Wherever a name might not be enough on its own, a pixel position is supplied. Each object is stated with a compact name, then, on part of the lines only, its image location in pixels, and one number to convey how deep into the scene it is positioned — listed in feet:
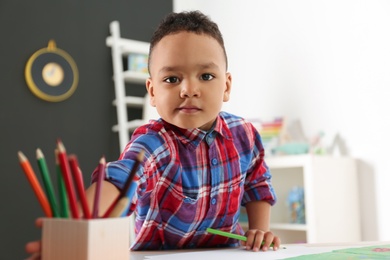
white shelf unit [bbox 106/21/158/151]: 10.89
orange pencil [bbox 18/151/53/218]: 1.73
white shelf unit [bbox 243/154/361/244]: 8.59
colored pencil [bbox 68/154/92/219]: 1.74
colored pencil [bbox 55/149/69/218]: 1.81
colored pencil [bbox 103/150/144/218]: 1.74
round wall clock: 10.41
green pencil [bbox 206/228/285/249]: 2.85
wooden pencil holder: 1.76
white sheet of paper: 2.63
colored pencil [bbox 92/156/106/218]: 1.82
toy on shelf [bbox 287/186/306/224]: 9.25
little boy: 2.99
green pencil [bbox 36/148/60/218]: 1.78
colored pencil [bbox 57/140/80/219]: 1.75
